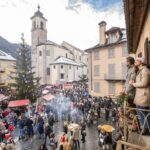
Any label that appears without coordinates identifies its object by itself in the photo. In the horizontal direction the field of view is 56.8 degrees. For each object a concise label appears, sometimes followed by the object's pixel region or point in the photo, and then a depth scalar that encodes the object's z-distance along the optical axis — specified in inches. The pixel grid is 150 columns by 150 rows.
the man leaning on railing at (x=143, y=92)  123.2
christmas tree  722.9
